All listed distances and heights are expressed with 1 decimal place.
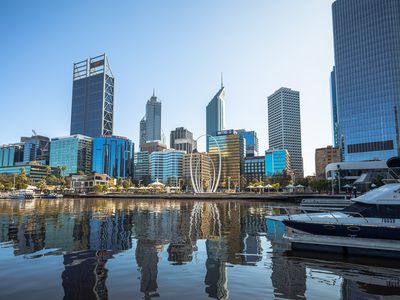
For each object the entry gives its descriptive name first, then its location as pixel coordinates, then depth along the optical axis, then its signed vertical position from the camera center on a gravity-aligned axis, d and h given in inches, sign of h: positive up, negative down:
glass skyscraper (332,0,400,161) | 6304.1 +2293.3
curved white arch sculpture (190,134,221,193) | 6431.1 -59.4
